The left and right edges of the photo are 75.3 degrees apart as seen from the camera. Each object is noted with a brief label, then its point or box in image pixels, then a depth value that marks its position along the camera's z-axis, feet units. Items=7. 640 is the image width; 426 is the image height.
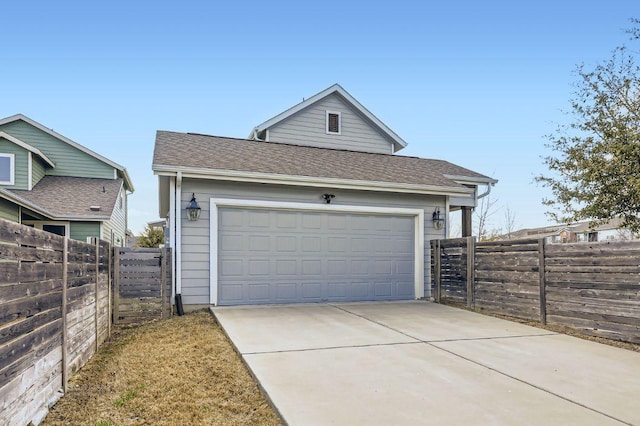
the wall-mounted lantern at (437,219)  31.17
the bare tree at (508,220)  79.56
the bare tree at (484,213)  75.31
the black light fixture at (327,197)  28.68
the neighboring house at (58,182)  42.86
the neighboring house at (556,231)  82.33
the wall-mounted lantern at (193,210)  25.13
